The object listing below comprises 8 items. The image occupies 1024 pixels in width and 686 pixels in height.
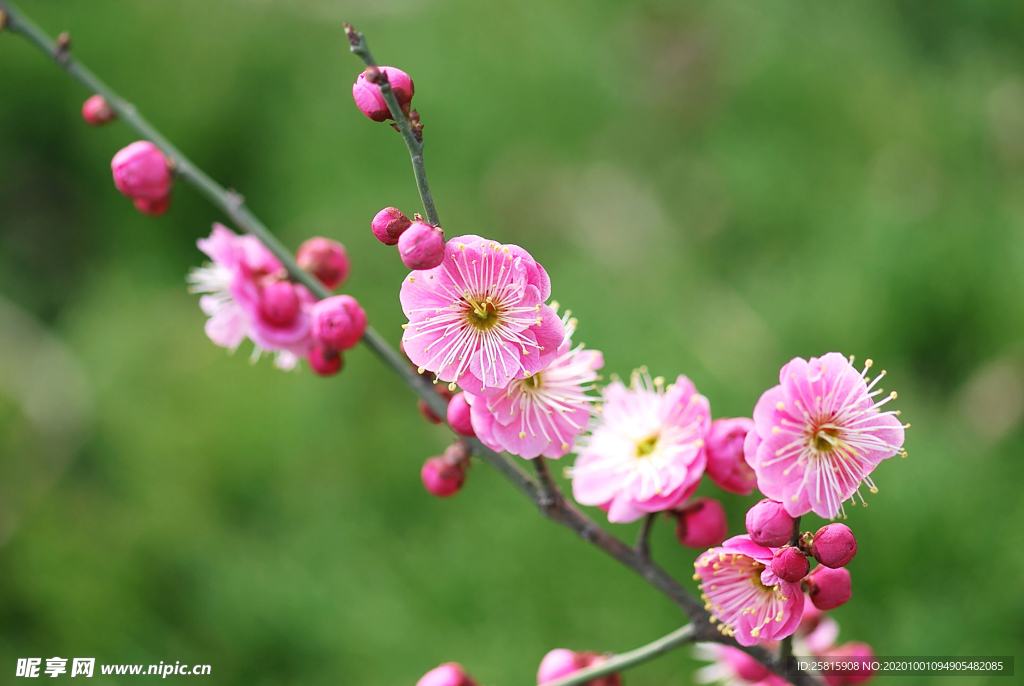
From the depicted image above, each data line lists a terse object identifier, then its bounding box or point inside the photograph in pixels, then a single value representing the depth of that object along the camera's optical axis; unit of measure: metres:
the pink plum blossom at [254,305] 0.83
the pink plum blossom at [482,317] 0.77
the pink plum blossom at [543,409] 0.78
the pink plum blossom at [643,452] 0.79
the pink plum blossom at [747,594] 0.77
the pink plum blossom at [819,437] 0.77
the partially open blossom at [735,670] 0.84
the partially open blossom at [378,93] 0.77
